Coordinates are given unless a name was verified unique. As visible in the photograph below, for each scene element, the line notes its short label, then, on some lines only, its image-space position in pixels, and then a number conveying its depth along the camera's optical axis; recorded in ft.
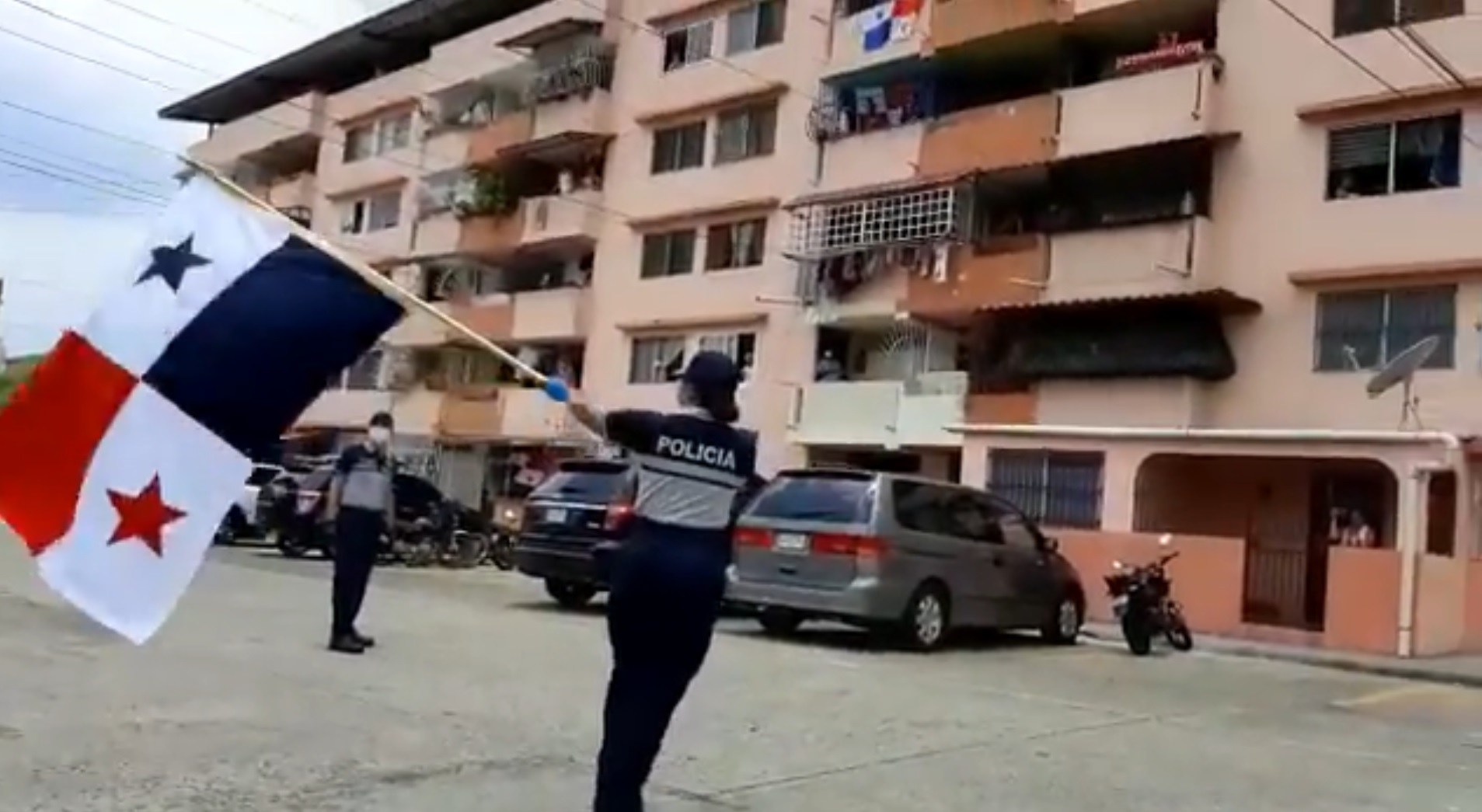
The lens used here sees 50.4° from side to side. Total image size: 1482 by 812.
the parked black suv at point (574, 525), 53.62
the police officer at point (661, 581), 16.30
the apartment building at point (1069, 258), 66.90
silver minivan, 45.14
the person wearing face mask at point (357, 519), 36.17
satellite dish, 61.31
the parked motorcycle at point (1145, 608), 53.67
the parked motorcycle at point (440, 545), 79.20
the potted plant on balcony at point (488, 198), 129.08
